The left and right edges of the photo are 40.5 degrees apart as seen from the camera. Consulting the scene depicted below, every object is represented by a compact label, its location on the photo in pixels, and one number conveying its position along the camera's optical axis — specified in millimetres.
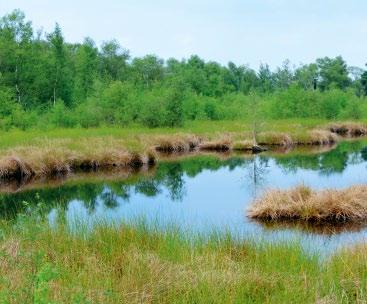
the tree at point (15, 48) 53219
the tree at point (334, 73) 89188
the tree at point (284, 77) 95812
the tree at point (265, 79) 92250
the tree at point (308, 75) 91562
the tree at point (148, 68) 79688
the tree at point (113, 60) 76625
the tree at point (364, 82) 79050
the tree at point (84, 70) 62250
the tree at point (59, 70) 60125
